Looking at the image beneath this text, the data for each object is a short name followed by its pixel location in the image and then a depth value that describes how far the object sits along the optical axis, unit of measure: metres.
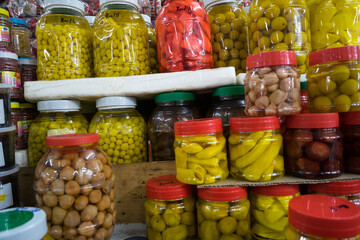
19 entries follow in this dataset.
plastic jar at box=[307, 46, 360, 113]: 0.71
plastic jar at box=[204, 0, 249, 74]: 1.01
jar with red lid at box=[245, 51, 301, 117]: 0.71
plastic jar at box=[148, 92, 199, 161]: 0.94
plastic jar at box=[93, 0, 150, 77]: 0.94
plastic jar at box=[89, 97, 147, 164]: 0.95
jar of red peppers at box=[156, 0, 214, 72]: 0.91
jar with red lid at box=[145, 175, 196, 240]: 0.74
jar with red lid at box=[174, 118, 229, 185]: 0.72
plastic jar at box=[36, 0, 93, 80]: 0.96
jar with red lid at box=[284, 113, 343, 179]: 0.70
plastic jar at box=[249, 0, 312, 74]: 0.87
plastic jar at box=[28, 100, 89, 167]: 0.95
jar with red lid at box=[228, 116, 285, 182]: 0.71
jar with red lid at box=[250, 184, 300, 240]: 0.70
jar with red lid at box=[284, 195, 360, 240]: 0.46
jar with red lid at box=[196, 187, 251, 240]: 0.70
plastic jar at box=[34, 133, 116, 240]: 0.66
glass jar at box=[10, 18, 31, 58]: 1.25
